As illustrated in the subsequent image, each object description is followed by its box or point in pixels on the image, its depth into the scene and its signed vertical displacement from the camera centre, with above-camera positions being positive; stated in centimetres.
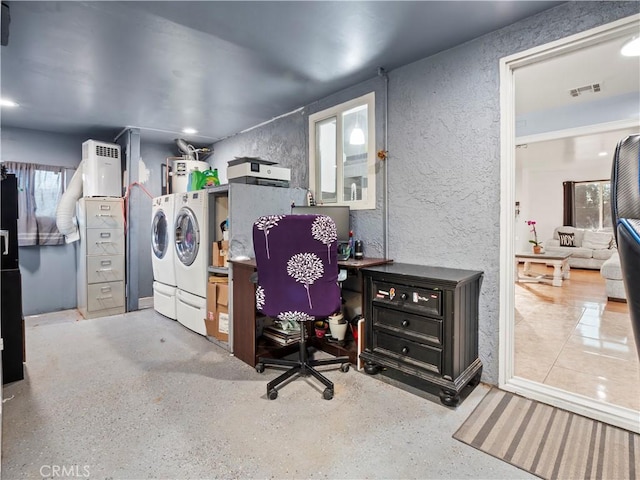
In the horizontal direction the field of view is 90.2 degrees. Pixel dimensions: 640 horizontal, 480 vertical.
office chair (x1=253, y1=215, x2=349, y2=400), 208 -22
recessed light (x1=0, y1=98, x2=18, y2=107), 332 +143
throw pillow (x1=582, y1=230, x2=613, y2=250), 723 -14
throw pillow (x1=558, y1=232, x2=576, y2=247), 792 -15
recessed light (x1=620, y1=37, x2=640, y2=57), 237 +148
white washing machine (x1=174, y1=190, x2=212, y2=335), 317 -20
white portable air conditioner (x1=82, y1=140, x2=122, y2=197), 414 +89
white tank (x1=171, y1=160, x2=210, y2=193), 462 +94
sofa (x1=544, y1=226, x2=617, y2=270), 716 -28
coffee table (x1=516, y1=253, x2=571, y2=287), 557 -61
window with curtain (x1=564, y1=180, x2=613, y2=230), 807 +78
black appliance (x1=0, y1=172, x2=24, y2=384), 231 -57
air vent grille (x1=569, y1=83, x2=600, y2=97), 338 +158
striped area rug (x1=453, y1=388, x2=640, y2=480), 148 -108
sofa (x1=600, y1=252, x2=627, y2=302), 431 -63
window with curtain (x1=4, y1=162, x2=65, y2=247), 415 +48
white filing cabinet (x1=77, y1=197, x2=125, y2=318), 396 -25
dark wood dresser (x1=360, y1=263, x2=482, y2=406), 199 -62
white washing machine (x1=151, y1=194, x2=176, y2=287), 363 -5
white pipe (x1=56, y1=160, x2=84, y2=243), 412 +36
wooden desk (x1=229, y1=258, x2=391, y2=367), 257 -73
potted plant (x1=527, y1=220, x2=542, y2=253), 828 +20
